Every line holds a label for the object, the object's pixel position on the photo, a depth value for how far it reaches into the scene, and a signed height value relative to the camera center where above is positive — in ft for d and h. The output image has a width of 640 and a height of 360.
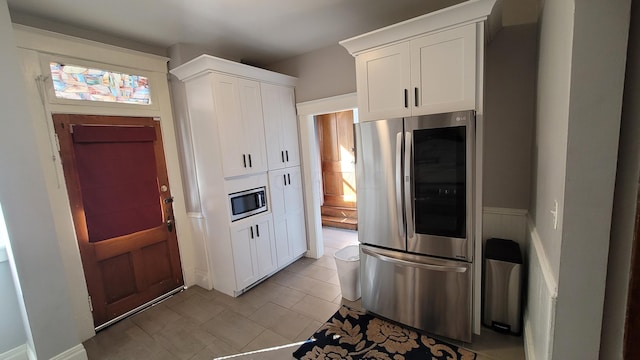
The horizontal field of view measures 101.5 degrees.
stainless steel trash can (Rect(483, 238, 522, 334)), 6.64 -3.91
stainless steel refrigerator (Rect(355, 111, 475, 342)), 6.30 -1.89
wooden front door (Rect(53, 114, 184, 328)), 7.66 -1.45
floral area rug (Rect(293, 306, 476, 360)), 6.45 -5.17
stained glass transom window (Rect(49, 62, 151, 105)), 7.42 +2.44
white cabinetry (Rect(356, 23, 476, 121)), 6.08 +1.70
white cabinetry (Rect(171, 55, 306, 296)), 8.91 -0.08
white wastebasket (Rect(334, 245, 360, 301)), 8.76 -4.35
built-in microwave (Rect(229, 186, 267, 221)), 9.45 -1.83
